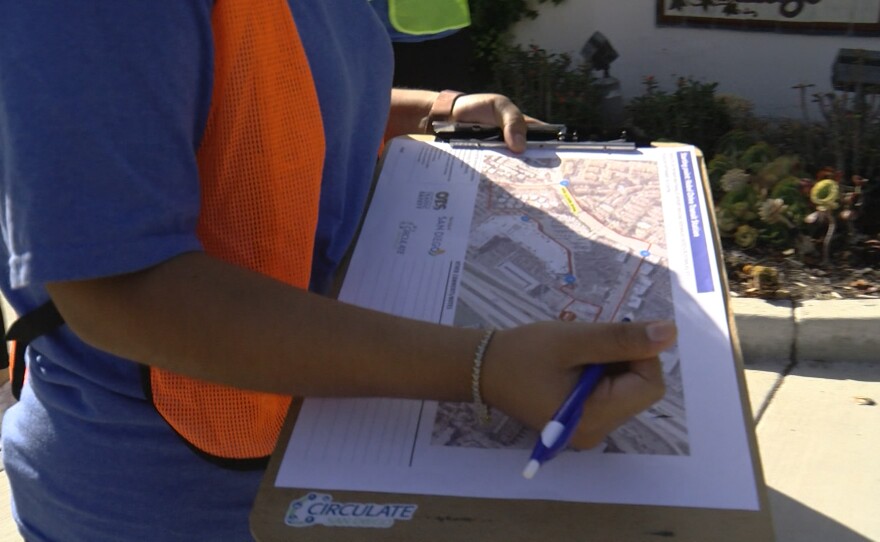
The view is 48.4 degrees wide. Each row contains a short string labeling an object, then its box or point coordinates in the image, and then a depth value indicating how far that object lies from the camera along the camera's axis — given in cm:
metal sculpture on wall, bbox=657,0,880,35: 477
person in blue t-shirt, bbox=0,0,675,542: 88
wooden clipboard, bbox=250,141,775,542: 94
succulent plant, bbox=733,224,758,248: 407
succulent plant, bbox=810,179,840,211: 395
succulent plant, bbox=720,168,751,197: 416
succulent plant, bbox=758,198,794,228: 405
